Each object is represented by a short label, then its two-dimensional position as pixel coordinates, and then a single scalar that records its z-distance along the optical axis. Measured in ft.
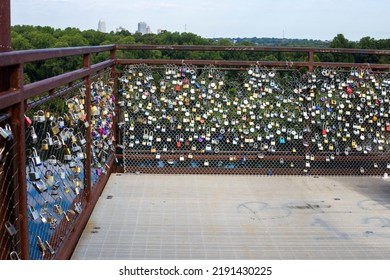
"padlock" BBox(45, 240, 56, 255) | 10.55
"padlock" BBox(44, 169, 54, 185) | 10.63
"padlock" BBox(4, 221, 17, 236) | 8.17
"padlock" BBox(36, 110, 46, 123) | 10.25
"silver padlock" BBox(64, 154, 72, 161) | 12.13
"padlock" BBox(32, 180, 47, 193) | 9.24
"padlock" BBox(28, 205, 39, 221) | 9.29
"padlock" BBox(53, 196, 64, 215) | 11.67
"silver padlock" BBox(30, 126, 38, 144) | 8.85
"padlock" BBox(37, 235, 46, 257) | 10.04
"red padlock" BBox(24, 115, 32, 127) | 8.59
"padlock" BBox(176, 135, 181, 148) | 20.78
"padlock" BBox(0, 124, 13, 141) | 7.50
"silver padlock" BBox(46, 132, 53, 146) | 10.38
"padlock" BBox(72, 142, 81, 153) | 13.09
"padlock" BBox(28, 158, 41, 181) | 9.22
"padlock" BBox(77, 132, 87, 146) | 13.81
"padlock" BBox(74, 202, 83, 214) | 13.63
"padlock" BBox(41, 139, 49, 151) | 10.34
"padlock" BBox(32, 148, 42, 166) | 9.13
